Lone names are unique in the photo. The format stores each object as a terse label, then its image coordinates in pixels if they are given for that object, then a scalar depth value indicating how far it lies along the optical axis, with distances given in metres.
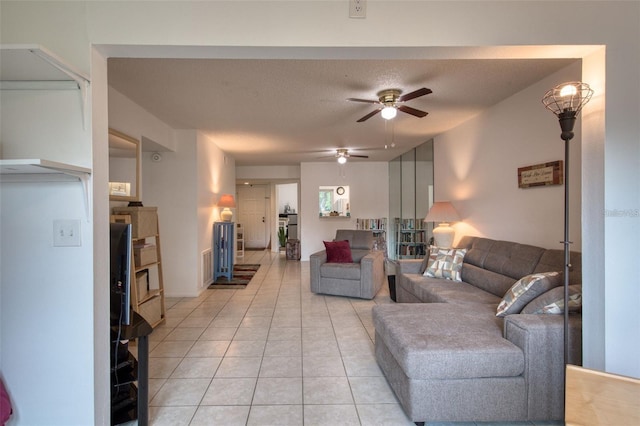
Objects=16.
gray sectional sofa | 1.68
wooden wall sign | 2.63
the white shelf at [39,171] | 1.10
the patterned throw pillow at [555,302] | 1.84
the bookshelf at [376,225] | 7.29
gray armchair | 4.27
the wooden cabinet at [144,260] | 2.98
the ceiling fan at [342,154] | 5.63
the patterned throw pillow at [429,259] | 3.72
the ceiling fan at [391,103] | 2.95
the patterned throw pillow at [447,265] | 3.45
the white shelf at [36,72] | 1.16
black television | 1.68
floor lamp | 1.59
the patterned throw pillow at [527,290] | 2.08
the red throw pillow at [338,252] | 4.73
